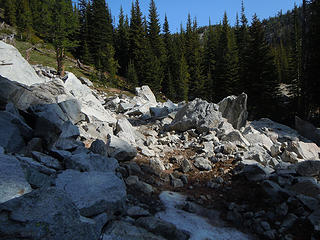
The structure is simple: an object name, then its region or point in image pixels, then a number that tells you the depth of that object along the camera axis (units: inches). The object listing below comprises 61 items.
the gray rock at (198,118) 417.4
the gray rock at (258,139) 382.9
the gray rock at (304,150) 329.8
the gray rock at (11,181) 99.6
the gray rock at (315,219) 152.9
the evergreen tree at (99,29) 1756.5
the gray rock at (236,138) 352.5
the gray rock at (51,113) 247.3
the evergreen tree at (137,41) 1664.6
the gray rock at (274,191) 200.3
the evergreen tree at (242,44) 1107.7
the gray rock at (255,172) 236.5
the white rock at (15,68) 361.1
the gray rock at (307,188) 194.5
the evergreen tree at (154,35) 1904.3
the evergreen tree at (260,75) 1015.6
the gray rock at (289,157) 311.8
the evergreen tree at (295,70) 902.3
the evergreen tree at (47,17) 838.5
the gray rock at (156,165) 268.8
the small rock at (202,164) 285.2
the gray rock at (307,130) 542.3
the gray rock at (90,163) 173.9
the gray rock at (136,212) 150.4
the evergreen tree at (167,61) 1577.6
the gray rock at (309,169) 235.1
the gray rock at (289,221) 170.1
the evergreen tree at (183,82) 1567.4
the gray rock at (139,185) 203.0
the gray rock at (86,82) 914.4
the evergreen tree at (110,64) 1222.9
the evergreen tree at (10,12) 1954.0
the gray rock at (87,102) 384.8
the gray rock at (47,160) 166.1
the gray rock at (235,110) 495.5
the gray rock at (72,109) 318.7
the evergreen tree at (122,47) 2042.3
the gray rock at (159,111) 556.5
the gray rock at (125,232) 115.7
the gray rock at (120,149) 259.8
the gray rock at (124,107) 607.7
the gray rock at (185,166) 281.6
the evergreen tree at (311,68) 812.0
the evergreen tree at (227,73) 1331.2
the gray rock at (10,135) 185.8
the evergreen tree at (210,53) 1944.1
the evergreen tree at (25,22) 1608.0
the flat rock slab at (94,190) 125.3
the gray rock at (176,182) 242.3
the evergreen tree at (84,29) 1534.2
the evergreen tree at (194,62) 1678.4
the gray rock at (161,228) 135.5
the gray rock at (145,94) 852.6
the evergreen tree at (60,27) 847.1
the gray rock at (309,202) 178.5
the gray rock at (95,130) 313.7
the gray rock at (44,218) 83.1
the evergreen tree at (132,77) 1331.2
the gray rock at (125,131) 340.9
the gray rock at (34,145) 196.5
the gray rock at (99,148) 237.7
